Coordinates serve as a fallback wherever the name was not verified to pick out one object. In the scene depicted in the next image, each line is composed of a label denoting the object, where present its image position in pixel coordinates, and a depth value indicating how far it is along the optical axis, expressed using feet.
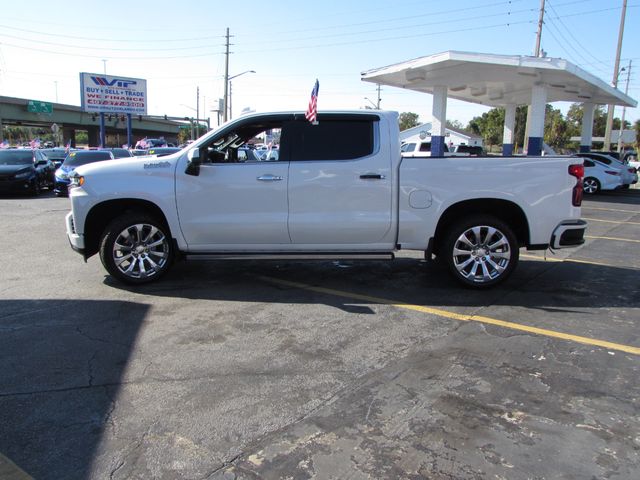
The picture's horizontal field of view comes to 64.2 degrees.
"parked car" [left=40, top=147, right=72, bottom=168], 83.88
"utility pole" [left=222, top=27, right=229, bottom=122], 159.22
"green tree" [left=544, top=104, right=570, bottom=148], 263.70
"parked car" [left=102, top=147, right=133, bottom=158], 64.49
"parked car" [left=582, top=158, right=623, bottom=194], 68.69
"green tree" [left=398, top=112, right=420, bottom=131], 404.98
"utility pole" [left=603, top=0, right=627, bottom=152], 116.67
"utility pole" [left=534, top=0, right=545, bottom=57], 107.65
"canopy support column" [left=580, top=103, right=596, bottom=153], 98.84
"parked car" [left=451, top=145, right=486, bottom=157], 90.12
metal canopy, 59.77
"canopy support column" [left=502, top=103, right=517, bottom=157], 95.23
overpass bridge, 205.60
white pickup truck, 19.52
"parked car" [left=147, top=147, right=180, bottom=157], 66.94
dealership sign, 104.06
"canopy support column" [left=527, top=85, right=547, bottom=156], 68.54
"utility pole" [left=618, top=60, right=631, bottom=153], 172.67
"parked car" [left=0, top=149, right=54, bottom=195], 54.60
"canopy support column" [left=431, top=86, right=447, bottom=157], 78.79
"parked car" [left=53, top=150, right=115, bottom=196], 56.39
